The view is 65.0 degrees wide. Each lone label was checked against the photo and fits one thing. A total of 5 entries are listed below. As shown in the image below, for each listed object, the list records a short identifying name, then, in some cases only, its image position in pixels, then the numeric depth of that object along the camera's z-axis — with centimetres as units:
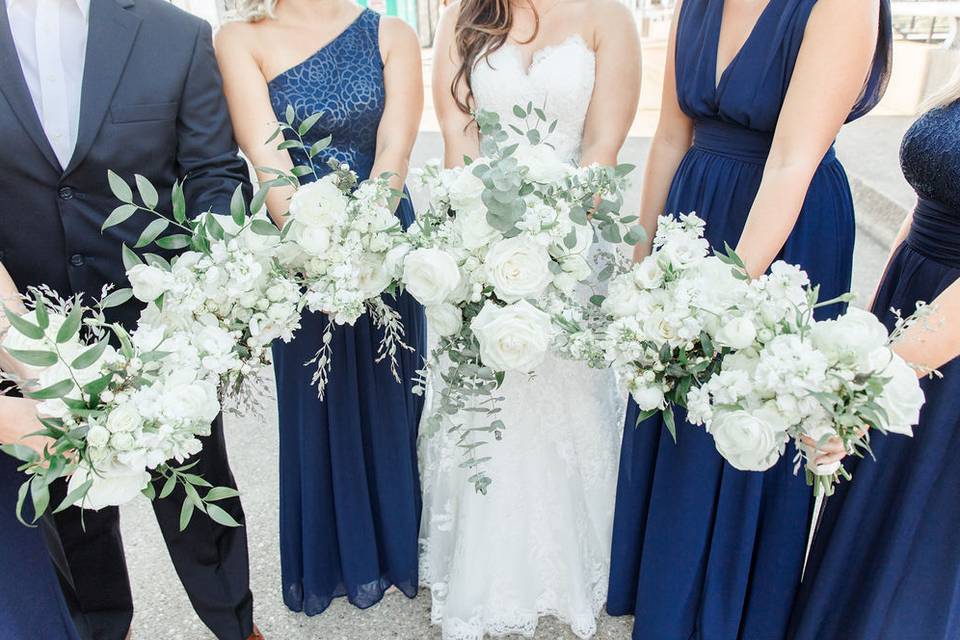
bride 229
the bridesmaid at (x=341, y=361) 221
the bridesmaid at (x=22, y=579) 178
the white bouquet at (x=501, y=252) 137
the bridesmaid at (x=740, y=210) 173
